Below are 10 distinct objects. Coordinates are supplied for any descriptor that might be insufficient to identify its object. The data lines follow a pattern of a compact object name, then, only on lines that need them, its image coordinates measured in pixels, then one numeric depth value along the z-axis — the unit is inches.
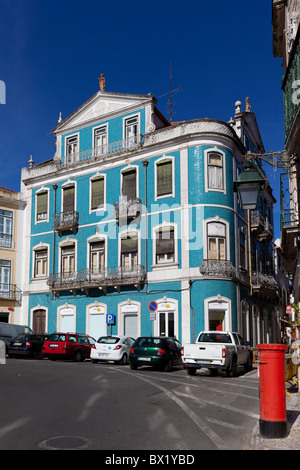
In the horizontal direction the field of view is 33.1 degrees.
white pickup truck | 717.3
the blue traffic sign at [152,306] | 1045.2
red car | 992.2
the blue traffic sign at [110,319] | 1217.4
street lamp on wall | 379.9
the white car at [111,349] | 909.2
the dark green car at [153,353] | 793.6
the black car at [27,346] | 1043.5
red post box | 295.9
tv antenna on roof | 1454.5
